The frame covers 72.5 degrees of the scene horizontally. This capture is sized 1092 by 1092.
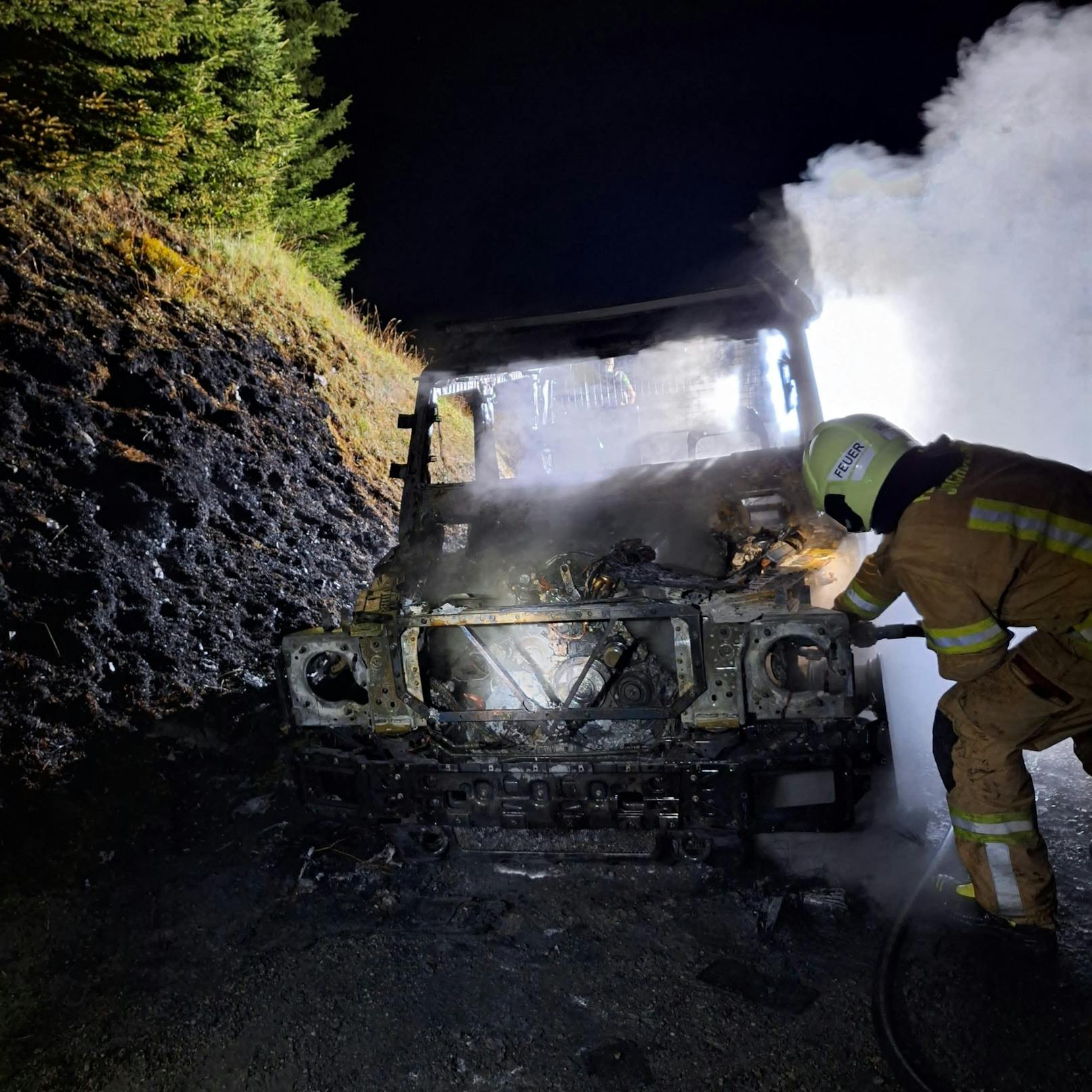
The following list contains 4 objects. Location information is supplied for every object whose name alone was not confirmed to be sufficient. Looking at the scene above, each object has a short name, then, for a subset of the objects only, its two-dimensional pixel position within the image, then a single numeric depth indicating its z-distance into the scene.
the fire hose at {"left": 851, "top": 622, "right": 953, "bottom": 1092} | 1.92
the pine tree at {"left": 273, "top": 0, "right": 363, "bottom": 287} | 11.31
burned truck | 2.87
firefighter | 2.42
